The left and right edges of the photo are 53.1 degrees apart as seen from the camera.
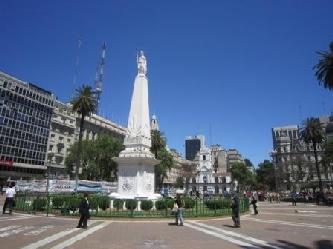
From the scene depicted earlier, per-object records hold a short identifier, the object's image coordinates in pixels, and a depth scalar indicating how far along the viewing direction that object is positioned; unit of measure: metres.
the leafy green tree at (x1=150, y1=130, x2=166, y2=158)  60.96
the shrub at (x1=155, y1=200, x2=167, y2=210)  22.53
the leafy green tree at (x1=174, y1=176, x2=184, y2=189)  128.50
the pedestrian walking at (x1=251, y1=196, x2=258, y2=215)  24.78
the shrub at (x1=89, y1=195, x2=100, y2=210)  20.81
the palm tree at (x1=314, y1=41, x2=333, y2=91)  36.89
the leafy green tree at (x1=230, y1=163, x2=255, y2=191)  130.25
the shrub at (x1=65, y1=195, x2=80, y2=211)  21.44
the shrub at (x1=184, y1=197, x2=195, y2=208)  25.08
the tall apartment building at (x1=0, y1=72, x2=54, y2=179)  69.25
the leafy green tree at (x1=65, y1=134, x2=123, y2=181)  69.38
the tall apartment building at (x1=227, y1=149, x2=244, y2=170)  184.85
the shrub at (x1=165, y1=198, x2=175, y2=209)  22.84
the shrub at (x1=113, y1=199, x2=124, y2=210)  21.15
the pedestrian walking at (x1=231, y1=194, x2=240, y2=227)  16.19
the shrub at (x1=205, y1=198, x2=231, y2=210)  24.12
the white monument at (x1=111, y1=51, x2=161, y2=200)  24.28
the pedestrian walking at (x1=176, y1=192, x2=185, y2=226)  16.34
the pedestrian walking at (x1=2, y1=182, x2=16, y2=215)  20.56
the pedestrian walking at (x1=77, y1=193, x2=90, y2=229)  14.72
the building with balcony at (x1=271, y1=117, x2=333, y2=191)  76.00
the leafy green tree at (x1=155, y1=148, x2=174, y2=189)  70.56
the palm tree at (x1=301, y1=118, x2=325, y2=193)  55.84
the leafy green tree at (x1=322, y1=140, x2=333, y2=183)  60.25
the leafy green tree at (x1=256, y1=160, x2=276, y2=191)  113.21
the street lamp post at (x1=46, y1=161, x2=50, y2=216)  21.21
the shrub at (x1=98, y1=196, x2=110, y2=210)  21.59
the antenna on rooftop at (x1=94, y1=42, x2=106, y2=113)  127.89
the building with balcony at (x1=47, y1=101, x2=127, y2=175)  82.63
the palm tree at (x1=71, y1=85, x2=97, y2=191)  45.97
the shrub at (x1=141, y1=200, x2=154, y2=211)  21.70
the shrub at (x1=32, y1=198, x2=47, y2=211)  22.60
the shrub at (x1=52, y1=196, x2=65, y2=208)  23.12
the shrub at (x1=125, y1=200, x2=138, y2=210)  20.65
